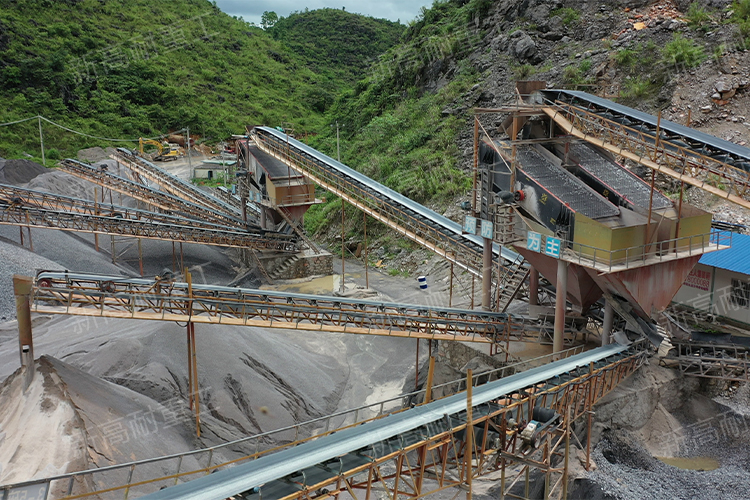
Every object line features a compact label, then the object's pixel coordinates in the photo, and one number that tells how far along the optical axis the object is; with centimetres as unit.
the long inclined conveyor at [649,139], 1522
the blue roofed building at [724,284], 1989
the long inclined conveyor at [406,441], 934
